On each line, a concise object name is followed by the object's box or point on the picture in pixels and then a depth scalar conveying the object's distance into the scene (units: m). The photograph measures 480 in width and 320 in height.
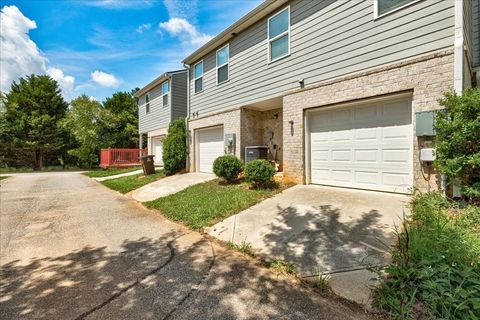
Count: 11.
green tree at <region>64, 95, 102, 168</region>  22.34
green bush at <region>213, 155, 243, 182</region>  7.81
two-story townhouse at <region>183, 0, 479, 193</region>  4.91
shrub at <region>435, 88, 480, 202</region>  3.99
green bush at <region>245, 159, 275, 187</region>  6.69
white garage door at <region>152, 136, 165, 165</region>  16.88
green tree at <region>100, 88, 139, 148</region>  23.56
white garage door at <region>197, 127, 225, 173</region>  10.55
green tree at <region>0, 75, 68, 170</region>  21.64
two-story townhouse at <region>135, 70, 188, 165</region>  14.70
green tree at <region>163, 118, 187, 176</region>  11.34
